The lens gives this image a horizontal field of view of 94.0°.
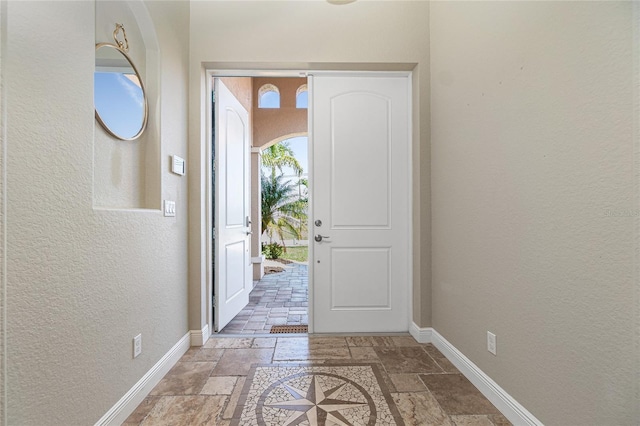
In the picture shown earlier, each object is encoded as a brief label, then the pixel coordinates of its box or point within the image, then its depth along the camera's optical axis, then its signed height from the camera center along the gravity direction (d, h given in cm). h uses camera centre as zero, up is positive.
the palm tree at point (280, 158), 752 +151
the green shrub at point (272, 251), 723 -83
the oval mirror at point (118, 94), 149 +67
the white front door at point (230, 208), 271 +9
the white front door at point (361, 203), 266 +12
